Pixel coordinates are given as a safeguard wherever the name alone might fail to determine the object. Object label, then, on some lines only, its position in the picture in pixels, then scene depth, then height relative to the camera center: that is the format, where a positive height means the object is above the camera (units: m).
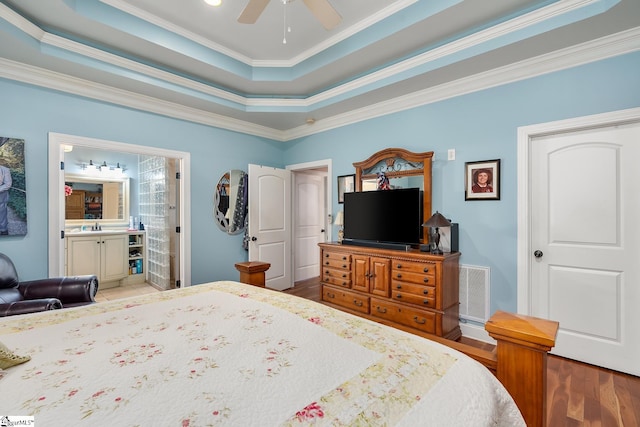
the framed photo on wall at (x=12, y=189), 2.55 +0.23
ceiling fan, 1.82 +1.34
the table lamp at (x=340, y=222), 3.78 -0.11
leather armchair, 2.32 -0.61
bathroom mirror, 4.90 +0.26
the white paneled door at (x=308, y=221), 5.09 -0.14
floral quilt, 0.68 -0.46
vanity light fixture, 5.03 +0.81
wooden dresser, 2.69 -0.75
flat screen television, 3.05 -0.03
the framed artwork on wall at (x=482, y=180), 2.75 +0.33
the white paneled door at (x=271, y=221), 4.18 -0.12
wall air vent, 2.81 -0.80
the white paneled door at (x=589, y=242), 2.22 -0.24
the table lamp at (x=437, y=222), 2.73 -0.09
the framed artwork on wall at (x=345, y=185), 3.91 +0.40
